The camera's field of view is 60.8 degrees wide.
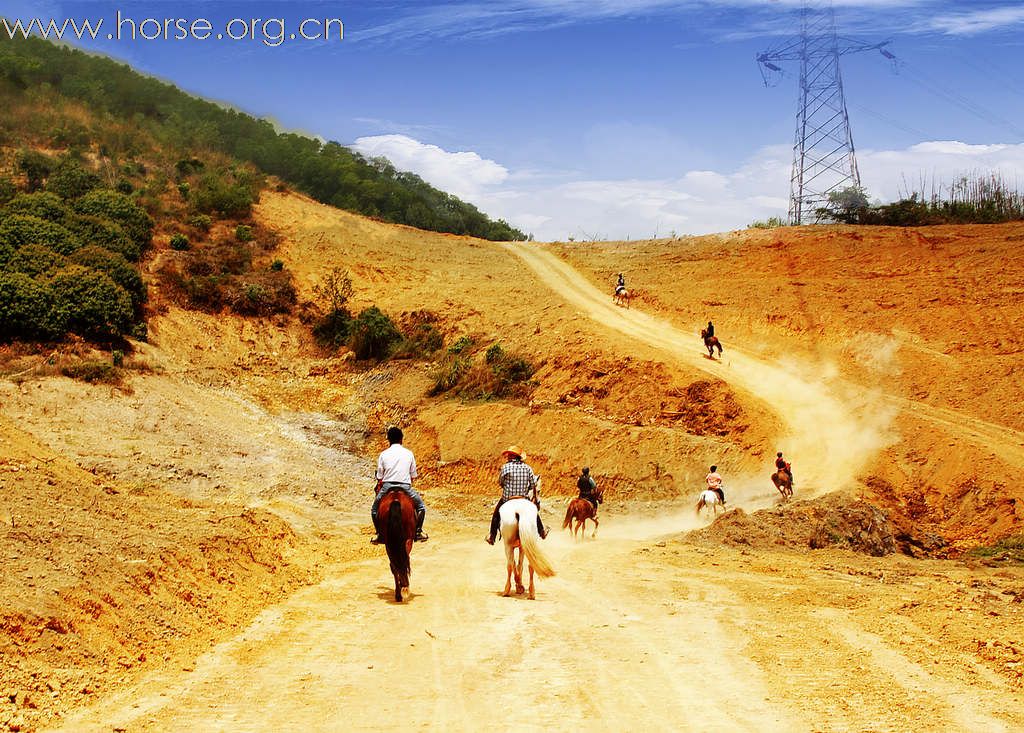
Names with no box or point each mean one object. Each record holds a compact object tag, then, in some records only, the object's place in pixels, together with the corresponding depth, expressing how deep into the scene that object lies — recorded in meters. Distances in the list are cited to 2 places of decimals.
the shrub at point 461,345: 35.03
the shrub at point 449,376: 32.59
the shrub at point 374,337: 38.12
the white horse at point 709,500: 22.00
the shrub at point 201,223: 45.88
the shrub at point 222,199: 48.69
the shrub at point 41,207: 37.69
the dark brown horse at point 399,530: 11.88
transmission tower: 57.34
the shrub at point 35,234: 33.53
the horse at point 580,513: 19.84
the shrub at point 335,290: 42.09
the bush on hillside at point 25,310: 29.44
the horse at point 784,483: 22.38
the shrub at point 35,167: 45.47
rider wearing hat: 13.01
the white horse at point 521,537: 12.29
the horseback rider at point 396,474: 12.10
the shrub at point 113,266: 34.53
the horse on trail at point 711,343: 32.99
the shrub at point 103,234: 38.66
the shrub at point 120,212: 41.38
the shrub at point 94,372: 28.19
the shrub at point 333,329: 40.06
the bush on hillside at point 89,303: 30.81
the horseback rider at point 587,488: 20.17
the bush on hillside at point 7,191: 40.78
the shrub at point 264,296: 41.28
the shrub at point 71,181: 43.72
